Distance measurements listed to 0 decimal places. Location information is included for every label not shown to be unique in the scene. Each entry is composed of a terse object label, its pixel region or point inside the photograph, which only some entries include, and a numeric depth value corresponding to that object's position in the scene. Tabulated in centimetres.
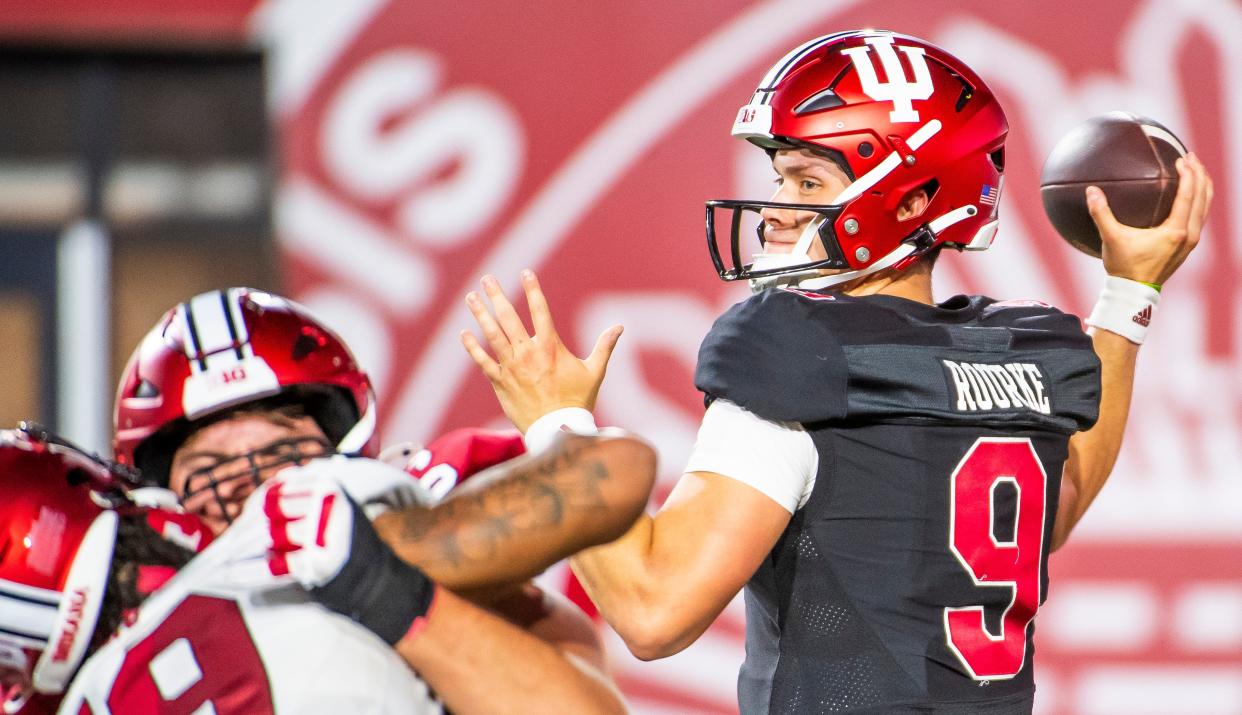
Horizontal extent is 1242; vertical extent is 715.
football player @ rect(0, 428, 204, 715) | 1477
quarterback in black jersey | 1500
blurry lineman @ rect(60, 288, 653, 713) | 1470
